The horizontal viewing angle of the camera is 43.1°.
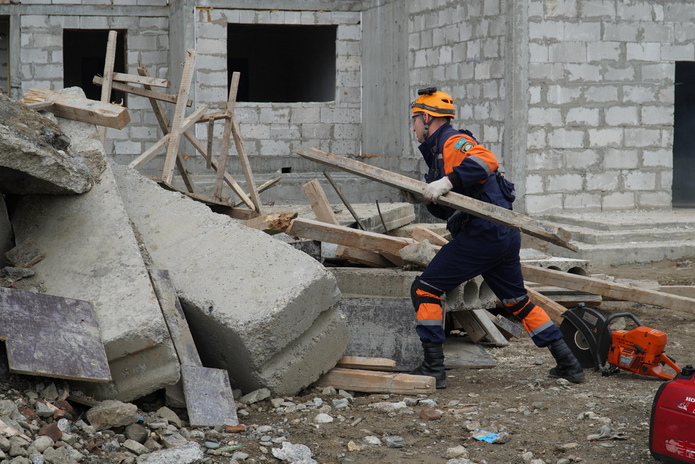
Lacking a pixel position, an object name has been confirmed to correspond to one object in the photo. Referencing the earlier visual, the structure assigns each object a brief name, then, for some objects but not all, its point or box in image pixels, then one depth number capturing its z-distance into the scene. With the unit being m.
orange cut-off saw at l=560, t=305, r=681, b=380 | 5.26
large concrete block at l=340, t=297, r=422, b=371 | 5.77
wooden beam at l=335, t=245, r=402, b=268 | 6.39
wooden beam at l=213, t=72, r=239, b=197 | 8.52
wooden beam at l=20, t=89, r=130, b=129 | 5.60
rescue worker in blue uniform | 5.09
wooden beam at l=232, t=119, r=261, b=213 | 8.54
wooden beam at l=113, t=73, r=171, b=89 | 8.08
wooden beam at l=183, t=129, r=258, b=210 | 8.54
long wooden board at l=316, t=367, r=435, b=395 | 5.10
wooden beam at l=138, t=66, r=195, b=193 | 8.55
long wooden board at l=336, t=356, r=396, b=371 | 5.34
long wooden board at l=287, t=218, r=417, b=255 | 6.14
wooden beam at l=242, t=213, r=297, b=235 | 6.30
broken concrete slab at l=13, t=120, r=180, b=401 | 4.35
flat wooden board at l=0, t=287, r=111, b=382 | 4.02
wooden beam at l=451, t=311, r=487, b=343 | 6.38
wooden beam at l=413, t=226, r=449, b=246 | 7.04
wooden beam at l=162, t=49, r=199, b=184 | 7.61
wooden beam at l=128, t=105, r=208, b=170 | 7.87
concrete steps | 9.70
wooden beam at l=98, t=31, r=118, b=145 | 8.07
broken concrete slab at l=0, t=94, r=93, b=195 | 4.48
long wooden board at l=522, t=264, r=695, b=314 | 6.64
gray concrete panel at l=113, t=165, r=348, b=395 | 4.68
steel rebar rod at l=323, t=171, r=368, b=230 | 7.05
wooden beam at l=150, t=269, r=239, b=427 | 4.39
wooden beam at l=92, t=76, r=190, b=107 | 8.34
